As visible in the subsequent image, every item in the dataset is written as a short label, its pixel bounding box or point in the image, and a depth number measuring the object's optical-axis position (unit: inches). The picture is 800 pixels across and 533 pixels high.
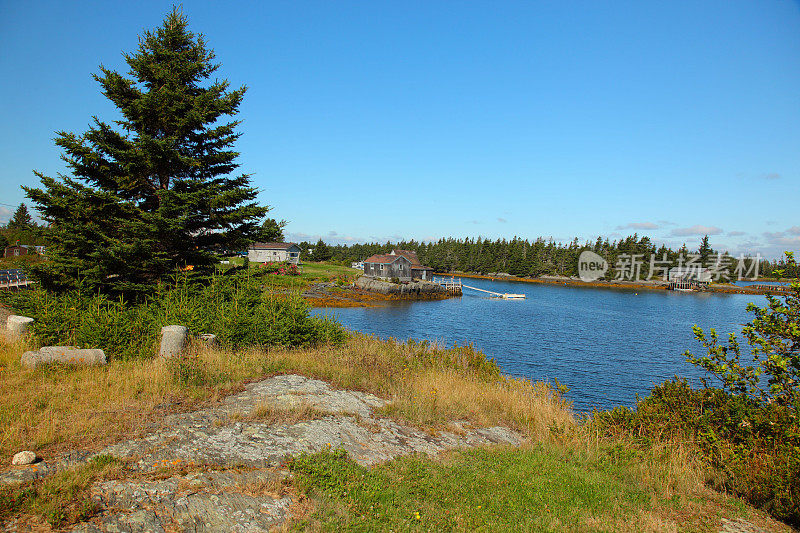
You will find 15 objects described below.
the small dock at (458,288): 2829.7
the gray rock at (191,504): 168.4
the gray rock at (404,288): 2529.5
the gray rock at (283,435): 227.1
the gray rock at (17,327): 411.8
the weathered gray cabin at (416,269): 2936.0
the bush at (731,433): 233.8
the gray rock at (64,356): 337.7
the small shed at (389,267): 2802.7
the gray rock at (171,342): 392.3
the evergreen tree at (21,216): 3167.8
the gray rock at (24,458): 192.2
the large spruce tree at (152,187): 574.6
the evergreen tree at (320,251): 4239.7
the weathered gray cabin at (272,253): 3179.1
